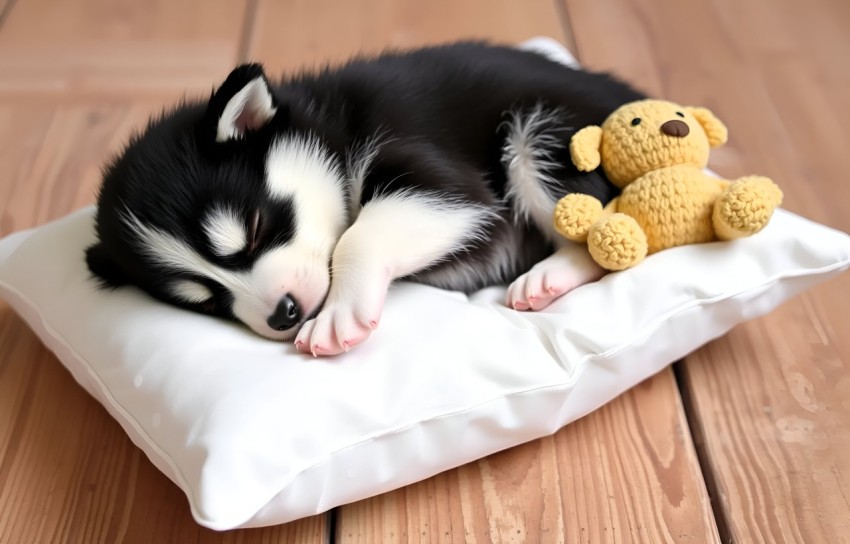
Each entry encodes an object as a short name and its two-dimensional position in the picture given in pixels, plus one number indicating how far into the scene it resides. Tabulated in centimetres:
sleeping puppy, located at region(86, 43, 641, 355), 60
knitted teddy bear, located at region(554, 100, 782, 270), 61
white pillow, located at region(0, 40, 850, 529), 54
